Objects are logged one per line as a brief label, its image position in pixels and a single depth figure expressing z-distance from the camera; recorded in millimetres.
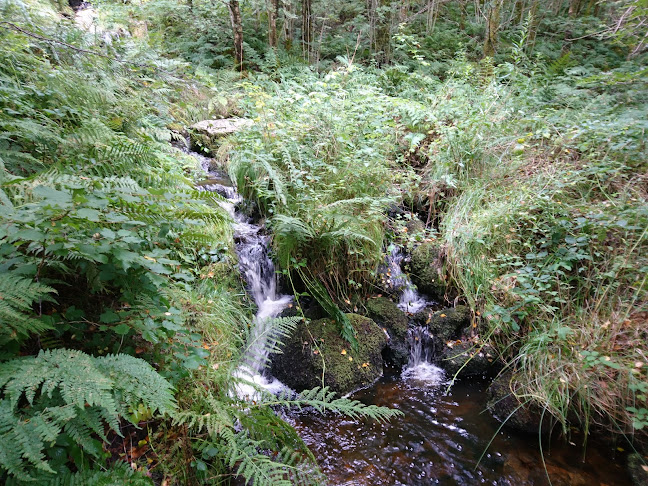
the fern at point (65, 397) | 1233
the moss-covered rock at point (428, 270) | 4500
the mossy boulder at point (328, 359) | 3598
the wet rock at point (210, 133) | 6801
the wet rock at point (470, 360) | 3873
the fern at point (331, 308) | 3809
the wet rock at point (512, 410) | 3211
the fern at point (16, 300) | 1405
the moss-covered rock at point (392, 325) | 4102
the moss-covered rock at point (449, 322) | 4117
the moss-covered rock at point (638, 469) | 2763
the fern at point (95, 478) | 1352
